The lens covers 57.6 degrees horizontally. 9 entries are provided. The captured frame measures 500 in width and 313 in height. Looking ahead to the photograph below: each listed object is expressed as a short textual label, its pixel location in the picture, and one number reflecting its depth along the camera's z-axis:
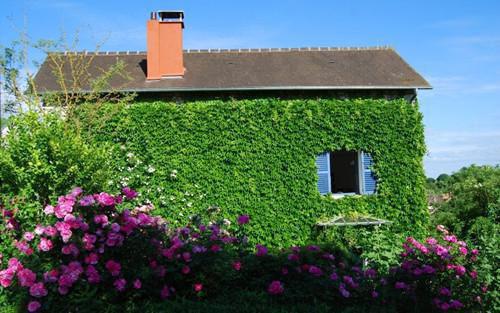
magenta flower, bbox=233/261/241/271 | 4.53
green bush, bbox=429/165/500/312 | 10.20
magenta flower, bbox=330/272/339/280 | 4.46
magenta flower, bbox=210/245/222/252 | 4.54
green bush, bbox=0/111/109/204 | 5.32
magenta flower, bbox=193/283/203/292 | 4.27
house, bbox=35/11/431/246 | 10.20
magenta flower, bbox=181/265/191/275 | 4.32
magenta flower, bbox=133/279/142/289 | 4.08
